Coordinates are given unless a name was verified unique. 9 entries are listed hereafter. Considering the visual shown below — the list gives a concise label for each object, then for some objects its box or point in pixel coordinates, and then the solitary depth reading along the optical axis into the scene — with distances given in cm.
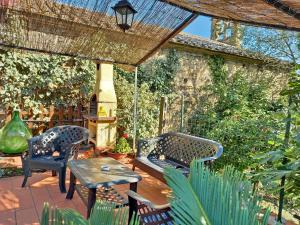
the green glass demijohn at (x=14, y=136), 461
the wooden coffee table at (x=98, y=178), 259
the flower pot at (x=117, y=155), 534
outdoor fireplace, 548
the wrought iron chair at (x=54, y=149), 356
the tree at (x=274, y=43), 888
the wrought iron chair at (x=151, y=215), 191
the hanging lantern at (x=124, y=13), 320
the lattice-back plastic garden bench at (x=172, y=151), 356
